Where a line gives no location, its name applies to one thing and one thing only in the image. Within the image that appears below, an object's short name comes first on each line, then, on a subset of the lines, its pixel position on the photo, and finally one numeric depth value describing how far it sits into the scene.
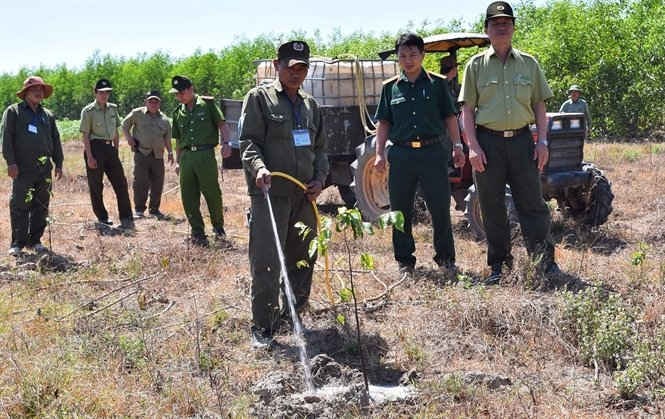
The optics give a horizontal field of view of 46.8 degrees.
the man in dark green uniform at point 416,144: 5.91
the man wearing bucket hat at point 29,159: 7.67
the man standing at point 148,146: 10.50
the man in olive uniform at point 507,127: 5.52
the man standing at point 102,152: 9.50
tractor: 7.52
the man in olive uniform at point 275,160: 4.65
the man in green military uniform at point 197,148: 7.95
